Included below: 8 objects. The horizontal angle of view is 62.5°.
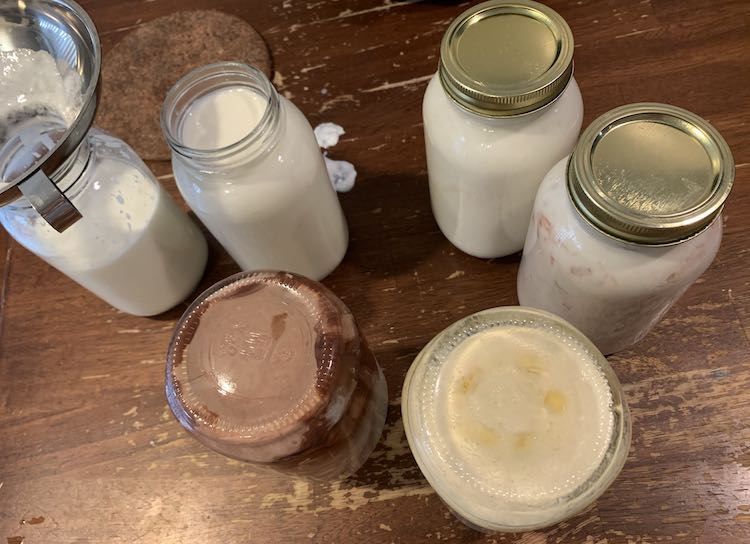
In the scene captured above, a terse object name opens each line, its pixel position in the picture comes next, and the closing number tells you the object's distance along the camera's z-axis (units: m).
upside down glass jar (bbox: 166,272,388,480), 0.44
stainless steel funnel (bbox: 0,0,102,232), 0.45
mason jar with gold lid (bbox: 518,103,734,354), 0.42
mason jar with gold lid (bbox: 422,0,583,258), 0.48
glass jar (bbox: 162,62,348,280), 0.52
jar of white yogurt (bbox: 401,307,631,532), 0.43
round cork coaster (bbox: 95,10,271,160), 0.76
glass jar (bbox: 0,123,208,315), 0.56
